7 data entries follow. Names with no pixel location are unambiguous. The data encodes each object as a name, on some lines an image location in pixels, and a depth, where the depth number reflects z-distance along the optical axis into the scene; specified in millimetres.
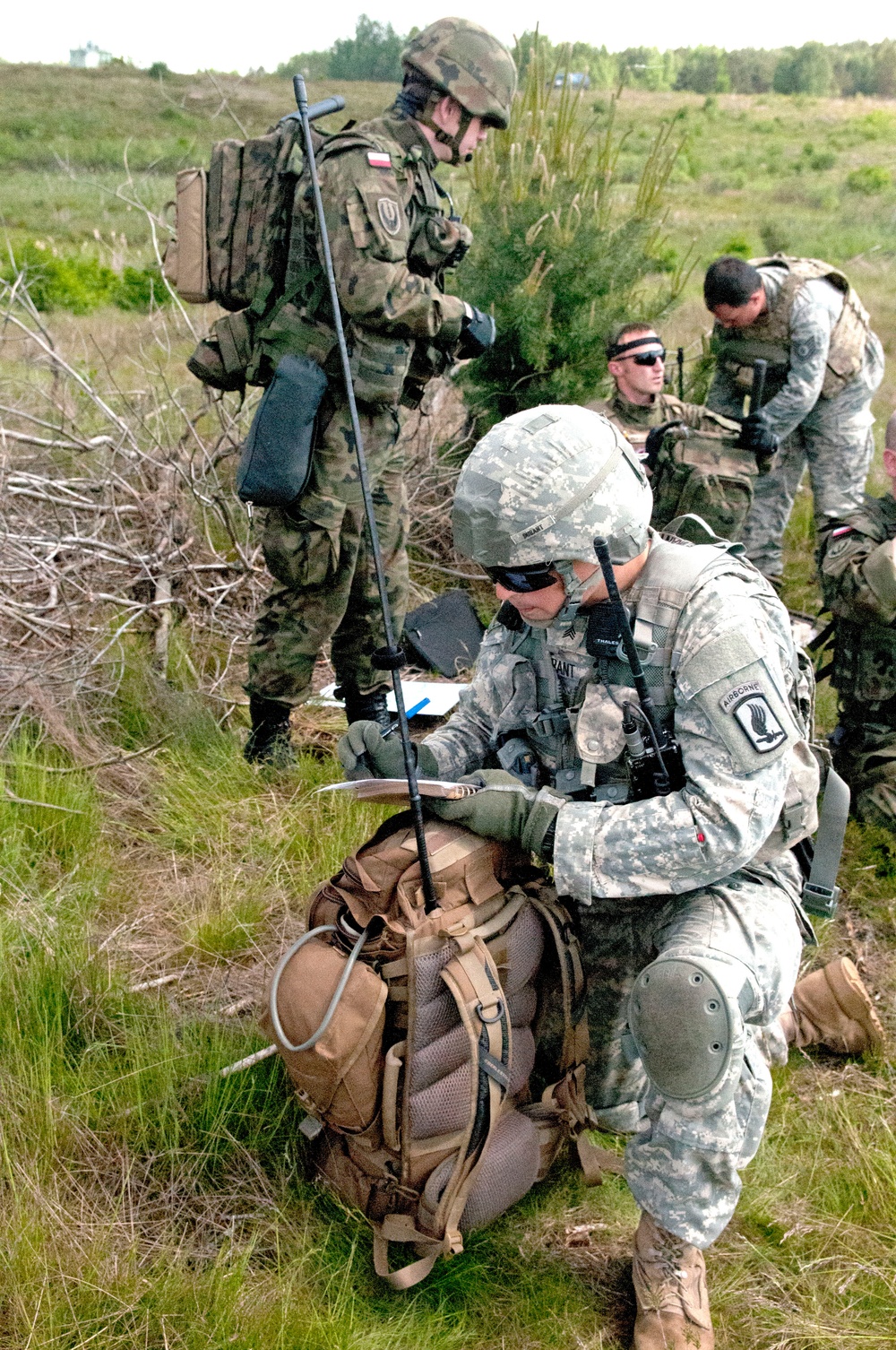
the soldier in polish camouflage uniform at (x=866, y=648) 3697
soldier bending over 5887
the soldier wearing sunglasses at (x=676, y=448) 5012
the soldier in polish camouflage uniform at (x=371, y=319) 3322
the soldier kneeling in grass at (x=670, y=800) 2043
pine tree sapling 5750
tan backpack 2053
